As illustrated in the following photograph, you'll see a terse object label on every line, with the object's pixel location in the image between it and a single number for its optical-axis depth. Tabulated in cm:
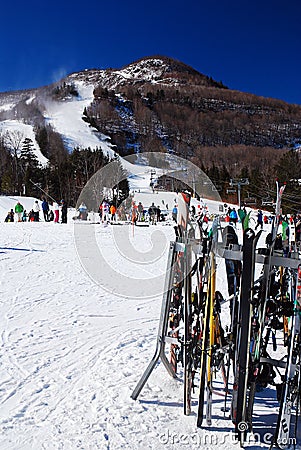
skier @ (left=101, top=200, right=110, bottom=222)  2575
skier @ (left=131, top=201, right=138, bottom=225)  2434
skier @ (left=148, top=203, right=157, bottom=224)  3348
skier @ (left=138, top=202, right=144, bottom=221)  3177
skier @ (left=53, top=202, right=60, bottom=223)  2666
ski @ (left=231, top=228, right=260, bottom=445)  301
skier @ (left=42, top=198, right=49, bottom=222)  2925
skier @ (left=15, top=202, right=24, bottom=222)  2920
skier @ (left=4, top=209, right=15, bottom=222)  2877
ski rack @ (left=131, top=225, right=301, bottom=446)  322
